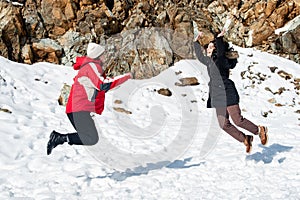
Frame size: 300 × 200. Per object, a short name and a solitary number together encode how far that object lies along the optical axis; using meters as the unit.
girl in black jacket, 5.88
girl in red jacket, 5.08
